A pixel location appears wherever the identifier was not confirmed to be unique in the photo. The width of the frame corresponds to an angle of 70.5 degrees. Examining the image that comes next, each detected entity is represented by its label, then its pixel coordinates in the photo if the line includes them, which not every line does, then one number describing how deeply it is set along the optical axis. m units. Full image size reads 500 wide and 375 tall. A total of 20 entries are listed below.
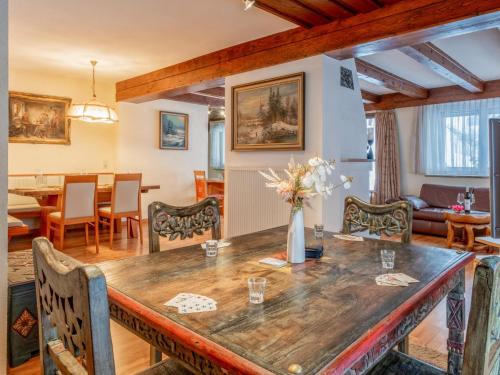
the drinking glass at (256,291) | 1.05
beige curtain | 6.94
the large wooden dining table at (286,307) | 0.80
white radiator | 3.74
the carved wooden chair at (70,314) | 0.68
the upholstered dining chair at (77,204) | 4.11
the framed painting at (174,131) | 6.76
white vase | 1.48
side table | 4.63
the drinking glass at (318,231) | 1.84
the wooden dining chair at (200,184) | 6.63
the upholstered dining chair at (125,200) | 4.59
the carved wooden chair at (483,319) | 0.80
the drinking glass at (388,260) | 1.40
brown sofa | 5.62
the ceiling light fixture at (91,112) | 4.66
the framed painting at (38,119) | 5.27
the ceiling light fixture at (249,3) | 2.45
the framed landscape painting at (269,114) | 3.51
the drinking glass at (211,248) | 1.55
